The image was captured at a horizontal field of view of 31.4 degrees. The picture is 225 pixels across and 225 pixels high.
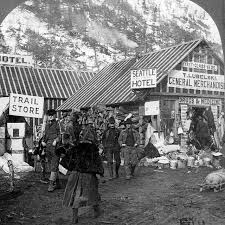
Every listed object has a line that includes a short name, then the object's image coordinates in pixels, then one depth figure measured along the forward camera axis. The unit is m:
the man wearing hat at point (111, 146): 8.82
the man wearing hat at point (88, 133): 6.10
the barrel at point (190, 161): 9.48
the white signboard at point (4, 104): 9.23
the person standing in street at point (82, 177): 5.27
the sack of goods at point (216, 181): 6.45
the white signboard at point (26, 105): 8.14
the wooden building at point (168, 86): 8.13
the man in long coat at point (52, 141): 7.18
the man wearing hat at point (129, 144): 8.86
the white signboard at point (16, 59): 13.28
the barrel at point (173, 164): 9.70
